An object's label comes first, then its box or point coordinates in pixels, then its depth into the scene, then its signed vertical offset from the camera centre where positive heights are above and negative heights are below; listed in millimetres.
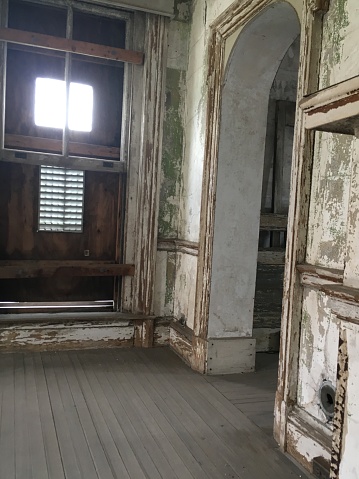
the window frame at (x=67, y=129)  3568 +720
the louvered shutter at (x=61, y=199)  3764 +99
